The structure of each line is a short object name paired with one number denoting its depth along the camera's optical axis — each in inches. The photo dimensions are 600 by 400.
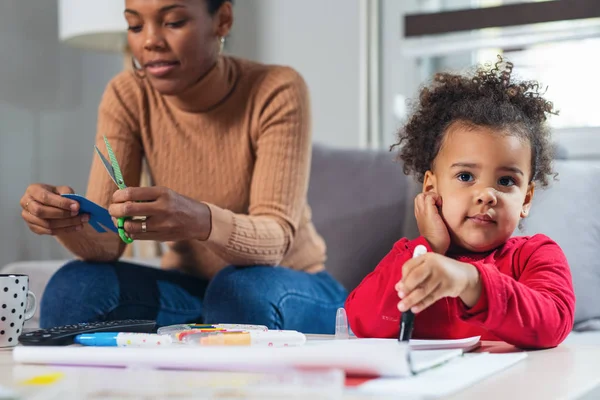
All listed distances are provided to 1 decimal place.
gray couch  56.3
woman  49.2
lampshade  89.5
